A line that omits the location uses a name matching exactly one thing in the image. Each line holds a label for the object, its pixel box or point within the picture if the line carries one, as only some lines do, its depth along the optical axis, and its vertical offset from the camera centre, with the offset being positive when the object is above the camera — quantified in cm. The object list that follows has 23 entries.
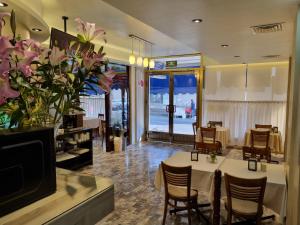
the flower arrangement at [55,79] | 86 +8
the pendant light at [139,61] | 540 +94
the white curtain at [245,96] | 657 +14
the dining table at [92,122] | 816 -81
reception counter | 75 -39
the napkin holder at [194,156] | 336 -83
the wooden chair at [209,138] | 546 -95
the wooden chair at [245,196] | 232 -100
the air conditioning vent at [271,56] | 532 +105
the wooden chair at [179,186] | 270 -107
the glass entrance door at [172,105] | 768 -17
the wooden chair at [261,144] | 479 -100
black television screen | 73 -23
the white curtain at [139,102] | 768 -7
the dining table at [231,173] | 251 -91
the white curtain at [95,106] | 946 -26
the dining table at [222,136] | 608 -95
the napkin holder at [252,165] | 296 -84
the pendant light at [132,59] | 507 +92
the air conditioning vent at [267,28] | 282 +94
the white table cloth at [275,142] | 544 -99
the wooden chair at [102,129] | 773 -103
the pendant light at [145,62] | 553 +92
